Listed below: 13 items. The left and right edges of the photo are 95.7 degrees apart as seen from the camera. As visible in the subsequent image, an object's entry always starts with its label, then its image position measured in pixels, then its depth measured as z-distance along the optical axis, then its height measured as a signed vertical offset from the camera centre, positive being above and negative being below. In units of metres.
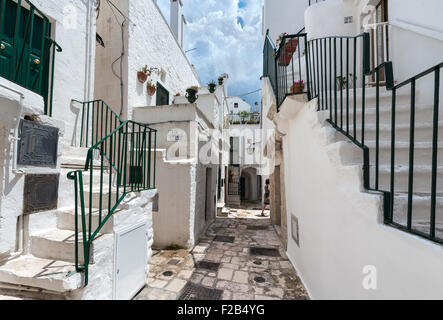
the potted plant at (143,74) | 6.61 +2.95
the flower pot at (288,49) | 4.28 +2.95
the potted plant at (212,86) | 9.31 +3.64
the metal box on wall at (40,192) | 2.39 -0.39
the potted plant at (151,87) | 7.05 +2.69
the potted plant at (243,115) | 19.03 +4.72
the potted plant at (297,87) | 3.80 +1.52
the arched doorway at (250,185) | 18.91 -1.95
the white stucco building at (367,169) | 1.48 -0.03
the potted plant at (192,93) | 6.25 +2.21
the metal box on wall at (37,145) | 2.34 +0.21
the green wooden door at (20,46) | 3.36 +2.10
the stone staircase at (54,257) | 1.98 -1.11
